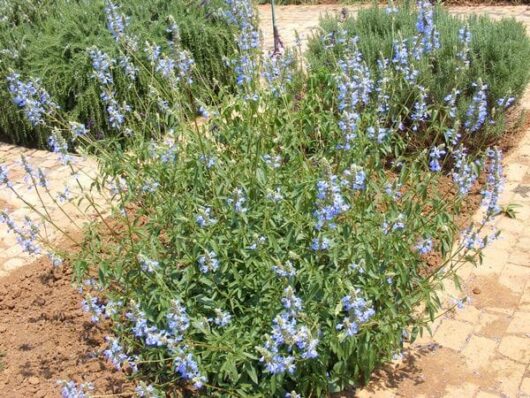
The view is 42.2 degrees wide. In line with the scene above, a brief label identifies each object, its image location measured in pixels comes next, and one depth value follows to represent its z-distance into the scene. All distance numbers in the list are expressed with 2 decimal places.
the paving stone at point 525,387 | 3.48
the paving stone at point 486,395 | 3.49
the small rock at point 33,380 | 3.78
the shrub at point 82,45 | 6.48
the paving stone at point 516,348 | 3.71
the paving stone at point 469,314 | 4.00
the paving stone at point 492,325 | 3.88
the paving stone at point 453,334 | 3.84
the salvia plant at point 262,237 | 3.10
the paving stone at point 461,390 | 3.52
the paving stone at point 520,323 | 3.88
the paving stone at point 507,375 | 3.52
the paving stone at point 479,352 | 3.70
